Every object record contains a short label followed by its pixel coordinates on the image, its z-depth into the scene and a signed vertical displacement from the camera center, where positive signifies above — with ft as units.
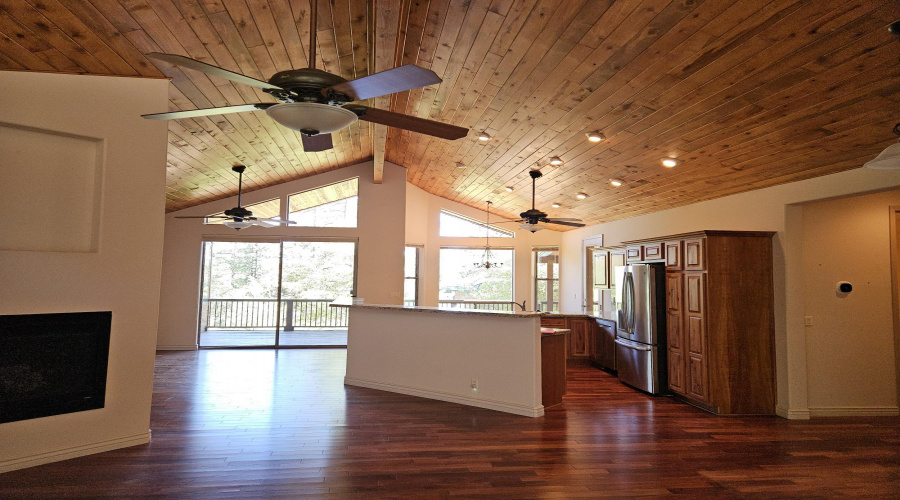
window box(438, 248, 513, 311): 32.76 +0.42
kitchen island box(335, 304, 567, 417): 16.12 -2.37
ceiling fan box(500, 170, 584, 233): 19.65 +2.63
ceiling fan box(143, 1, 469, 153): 6.46 +2.67
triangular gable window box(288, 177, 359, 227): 29.66 +4.67
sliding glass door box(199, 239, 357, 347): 29.50 -0.02
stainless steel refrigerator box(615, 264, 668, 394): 18.80 -1.45
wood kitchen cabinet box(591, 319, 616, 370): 23.50 -2.69
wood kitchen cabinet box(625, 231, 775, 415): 16.14 -1.05
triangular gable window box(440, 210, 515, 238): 33.14 +3.86
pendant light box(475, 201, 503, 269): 33.04 +1.95
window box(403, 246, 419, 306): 31.88 +0.44
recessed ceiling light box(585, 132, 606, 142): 15.12 +4.55
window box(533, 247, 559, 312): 32.55 +0.56
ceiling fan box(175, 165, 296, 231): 21.71 +2.82
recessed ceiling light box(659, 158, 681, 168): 15.71 +3.96
